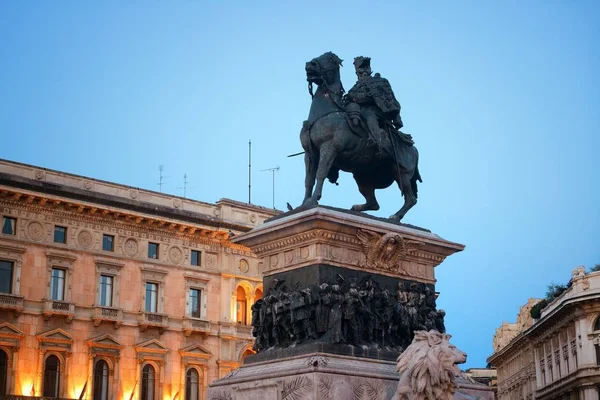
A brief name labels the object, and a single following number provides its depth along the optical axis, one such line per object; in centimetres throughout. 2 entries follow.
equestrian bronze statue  1639
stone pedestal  1449
